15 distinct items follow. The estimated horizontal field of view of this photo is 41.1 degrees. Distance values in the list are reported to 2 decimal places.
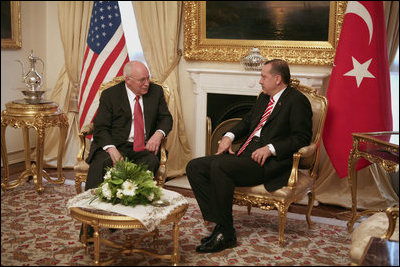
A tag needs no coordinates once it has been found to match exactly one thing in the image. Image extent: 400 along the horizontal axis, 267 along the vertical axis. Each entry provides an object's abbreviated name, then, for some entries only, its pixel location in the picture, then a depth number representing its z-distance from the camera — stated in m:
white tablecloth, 3.26
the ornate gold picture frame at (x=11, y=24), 5.67
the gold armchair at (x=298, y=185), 4.04
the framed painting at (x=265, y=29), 5.36
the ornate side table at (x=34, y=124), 5.07
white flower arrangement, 3.35
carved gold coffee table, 3.27
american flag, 5.64
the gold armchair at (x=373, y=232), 3.00
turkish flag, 4.64
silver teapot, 5.10
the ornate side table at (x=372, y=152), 3.85
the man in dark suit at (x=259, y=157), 4.02
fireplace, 5.61
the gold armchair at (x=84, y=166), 4.46
